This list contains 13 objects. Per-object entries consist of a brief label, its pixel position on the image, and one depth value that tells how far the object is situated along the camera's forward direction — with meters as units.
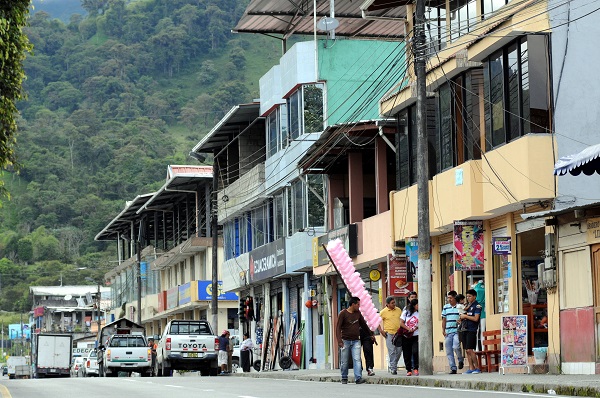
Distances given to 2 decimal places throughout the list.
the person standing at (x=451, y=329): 26.25
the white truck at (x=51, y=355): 73.12
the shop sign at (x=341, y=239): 37.47
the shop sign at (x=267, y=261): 45.97
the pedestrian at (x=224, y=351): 43.81
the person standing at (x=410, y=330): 27.27
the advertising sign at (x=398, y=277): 33.12
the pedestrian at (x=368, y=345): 26.95
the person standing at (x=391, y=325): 27.67
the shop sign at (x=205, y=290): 63.31
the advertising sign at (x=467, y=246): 28.23
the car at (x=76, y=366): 71.15
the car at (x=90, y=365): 61.12
